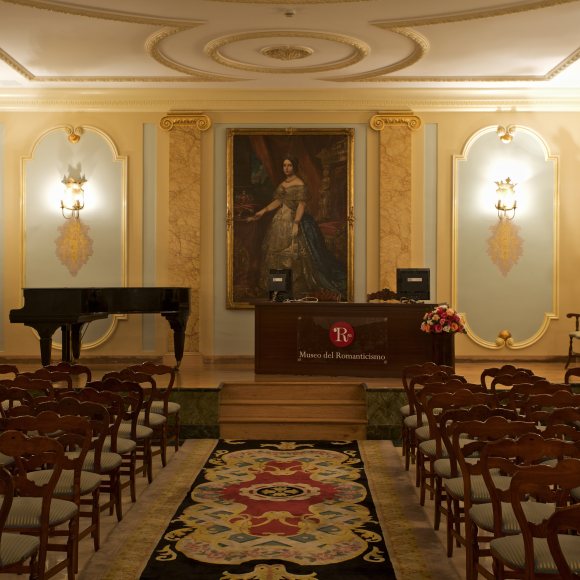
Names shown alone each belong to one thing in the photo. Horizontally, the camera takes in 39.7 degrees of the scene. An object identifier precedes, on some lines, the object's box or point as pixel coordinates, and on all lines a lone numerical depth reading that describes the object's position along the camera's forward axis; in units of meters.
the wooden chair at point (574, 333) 10.27
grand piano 8.98
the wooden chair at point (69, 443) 4.16
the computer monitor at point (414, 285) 9.71
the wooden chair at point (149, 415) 6.49
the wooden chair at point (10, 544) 3.12
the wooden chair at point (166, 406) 7.06
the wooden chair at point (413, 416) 6.27
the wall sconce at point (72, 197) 11.48
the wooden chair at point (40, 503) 3.72
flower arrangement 8.66
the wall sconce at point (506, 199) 11.44
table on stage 9.45
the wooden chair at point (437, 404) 5.16
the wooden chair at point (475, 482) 3.95
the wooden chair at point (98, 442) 4.80
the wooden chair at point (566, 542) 2.71
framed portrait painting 11.48
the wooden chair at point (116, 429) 5.25
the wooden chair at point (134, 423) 5.91
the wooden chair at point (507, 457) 3.54
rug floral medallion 4.47
